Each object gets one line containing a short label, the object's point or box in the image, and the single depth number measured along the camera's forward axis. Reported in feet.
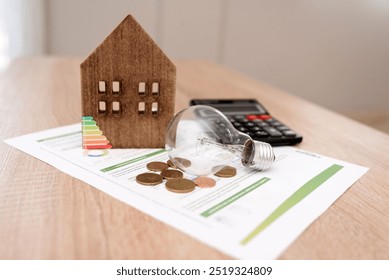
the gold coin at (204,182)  1.35
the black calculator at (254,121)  1.82
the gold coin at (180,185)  1.29
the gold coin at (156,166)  1.47
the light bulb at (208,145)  1.49
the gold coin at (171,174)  1.40
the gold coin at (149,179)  1.34
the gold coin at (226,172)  1.45
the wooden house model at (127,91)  1.57
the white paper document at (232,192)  1.07
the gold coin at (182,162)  1.49
